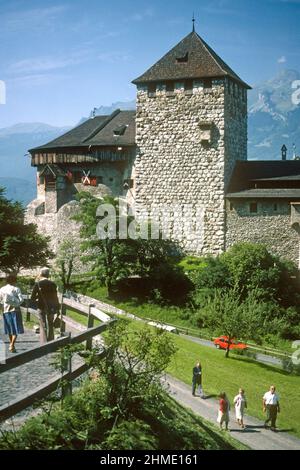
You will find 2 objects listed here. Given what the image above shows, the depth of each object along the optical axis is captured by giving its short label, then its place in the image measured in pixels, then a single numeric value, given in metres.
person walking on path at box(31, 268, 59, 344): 10.25
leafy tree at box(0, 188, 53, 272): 33.50
